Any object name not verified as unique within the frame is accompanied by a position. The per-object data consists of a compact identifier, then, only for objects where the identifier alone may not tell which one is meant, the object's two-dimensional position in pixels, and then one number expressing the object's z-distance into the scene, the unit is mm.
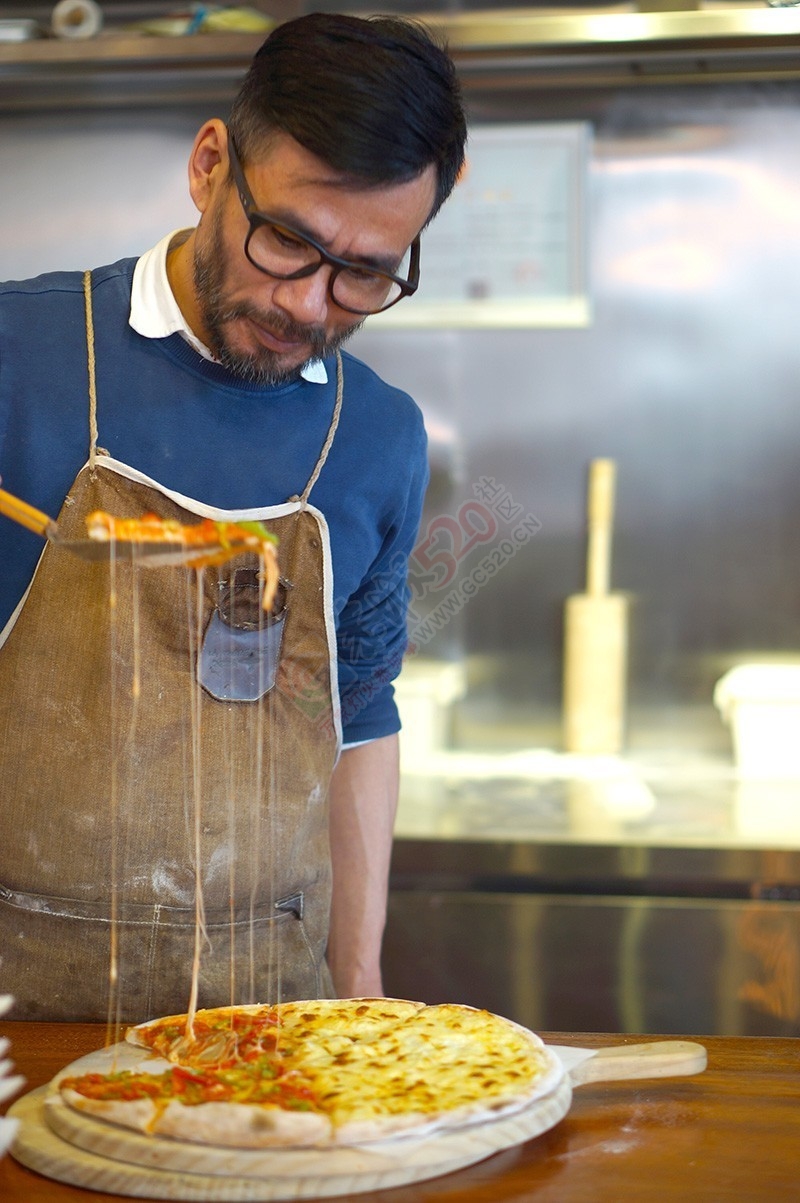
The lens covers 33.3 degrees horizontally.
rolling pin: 2744
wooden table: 995
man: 1351
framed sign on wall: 2762
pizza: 1028
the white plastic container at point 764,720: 2643
